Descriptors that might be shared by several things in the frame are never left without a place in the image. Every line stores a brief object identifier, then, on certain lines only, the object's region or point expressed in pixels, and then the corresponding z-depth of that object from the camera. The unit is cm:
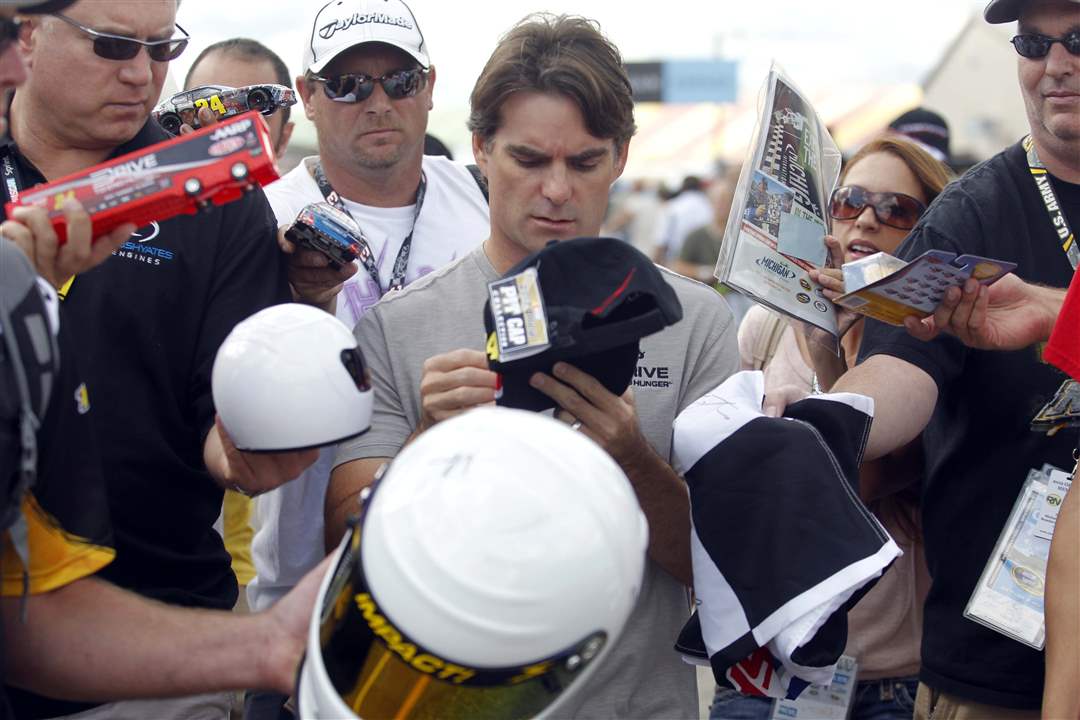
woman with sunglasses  379
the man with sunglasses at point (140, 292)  286
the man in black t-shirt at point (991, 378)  326
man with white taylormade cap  382
